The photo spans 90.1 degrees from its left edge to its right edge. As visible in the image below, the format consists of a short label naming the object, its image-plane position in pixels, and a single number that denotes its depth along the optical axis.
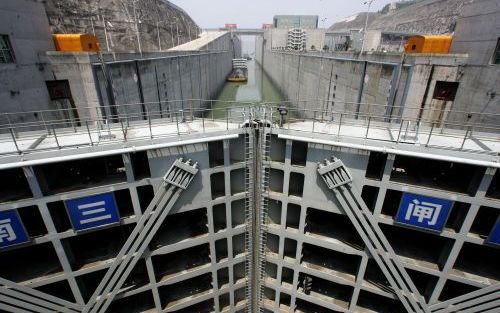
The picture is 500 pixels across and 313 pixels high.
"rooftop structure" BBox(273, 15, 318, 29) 114.31
